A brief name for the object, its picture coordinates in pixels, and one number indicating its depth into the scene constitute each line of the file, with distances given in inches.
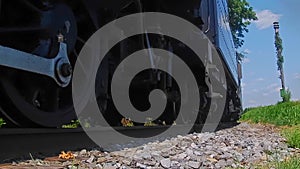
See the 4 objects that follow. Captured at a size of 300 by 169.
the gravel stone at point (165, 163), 97.3
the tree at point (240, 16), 1289.4
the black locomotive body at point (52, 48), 102.7
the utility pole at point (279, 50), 1080.4
